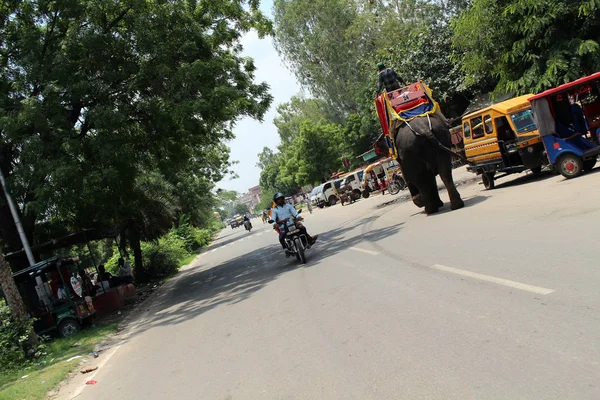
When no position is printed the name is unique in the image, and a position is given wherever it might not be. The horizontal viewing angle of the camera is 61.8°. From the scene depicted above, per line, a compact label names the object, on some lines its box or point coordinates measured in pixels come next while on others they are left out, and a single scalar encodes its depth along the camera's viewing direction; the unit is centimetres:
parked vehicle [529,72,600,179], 1242
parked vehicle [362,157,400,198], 3206
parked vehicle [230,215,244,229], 8018
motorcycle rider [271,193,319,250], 1240
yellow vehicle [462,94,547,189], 1428
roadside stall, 1161
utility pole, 1356
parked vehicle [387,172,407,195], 2782
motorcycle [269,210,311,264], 1220
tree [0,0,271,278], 1234
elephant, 1301
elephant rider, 1441
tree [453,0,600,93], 1755
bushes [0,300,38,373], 881
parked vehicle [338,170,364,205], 3469
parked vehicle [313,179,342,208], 3978
